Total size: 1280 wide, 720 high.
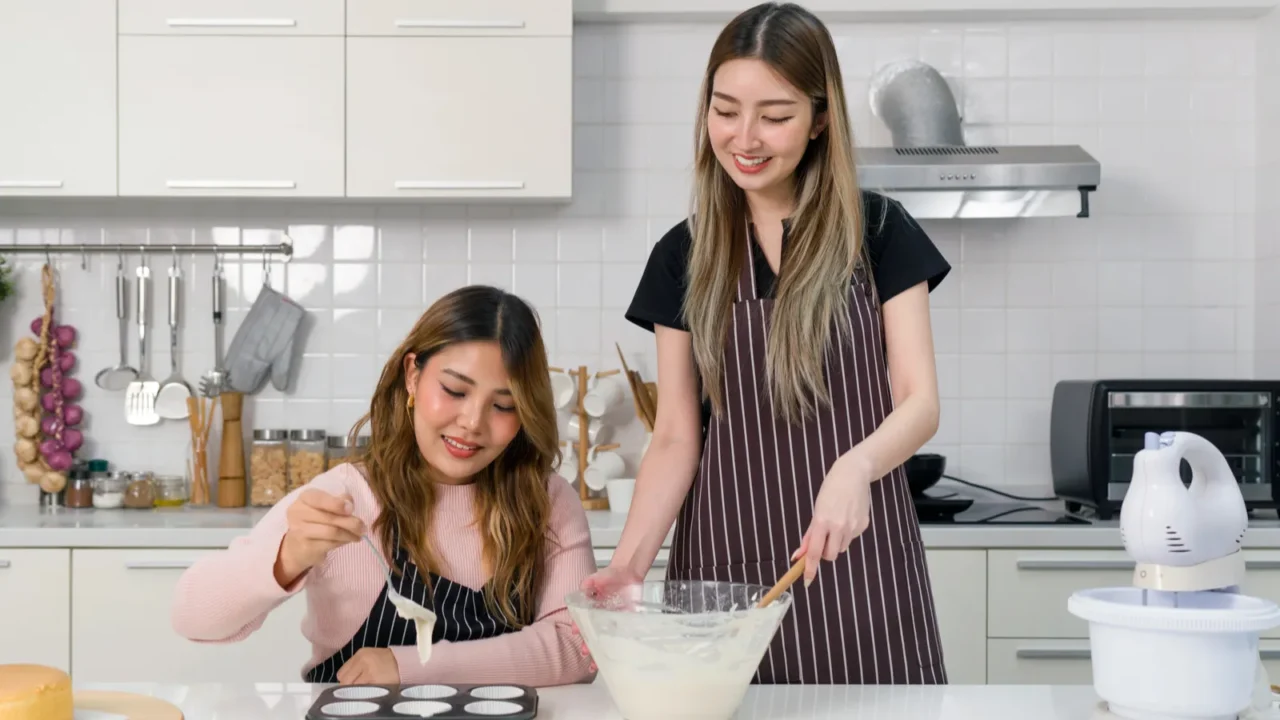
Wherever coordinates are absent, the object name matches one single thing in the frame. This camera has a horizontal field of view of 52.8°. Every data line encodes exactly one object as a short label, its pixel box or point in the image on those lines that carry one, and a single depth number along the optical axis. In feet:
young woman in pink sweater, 5.33
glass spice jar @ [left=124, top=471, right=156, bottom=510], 10.12
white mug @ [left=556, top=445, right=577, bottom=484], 10.23
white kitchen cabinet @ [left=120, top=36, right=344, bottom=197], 9.60
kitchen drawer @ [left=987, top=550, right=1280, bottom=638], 8.78
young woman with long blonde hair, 5.42
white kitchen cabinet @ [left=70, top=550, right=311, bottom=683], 8.80
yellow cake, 3.61
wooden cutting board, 4.02
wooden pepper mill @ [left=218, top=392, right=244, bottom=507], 10.29
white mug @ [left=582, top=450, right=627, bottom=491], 10.02
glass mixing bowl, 3.84
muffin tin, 3.93
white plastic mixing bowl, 3.79
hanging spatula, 10.67
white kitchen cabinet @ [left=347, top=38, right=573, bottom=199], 9.66
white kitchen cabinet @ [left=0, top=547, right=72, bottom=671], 8.75
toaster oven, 9.14
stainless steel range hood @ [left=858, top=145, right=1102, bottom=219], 9.32
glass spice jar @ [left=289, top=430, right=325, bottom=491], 10.18
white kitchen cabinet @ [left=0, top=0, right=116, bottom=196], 9.55
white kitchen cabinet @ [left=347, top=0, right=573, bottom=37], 9.64
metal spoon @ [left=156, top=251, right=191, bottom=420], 10.64
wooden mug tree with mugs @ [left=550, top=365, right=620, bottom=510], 10.19
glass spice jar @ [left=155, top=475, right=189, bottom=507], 10.32
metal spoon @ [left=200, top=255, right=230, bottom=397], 10.62
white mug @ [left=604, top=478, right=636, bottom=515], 9.91
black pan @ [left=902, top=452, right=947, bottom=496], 9.31
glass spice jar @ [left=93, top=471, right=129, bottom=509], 10.09
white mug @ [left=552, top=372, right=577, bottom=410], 10.21
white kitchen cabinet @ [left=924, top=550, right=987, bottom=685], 8.82
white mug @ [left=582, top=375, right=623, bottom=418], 10.14
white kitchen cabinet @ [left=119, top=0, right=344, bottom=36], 9.58
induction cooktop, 9.01
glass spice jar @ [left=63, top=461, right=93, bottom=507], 10.14
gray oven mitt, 10.62
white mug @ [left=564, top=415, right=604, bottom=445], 10.36
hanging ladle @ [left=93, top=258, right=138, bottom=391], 10.61
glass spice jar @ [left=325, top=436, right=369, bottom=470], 10.30
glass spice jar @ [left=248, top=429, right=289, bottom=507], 10.18
